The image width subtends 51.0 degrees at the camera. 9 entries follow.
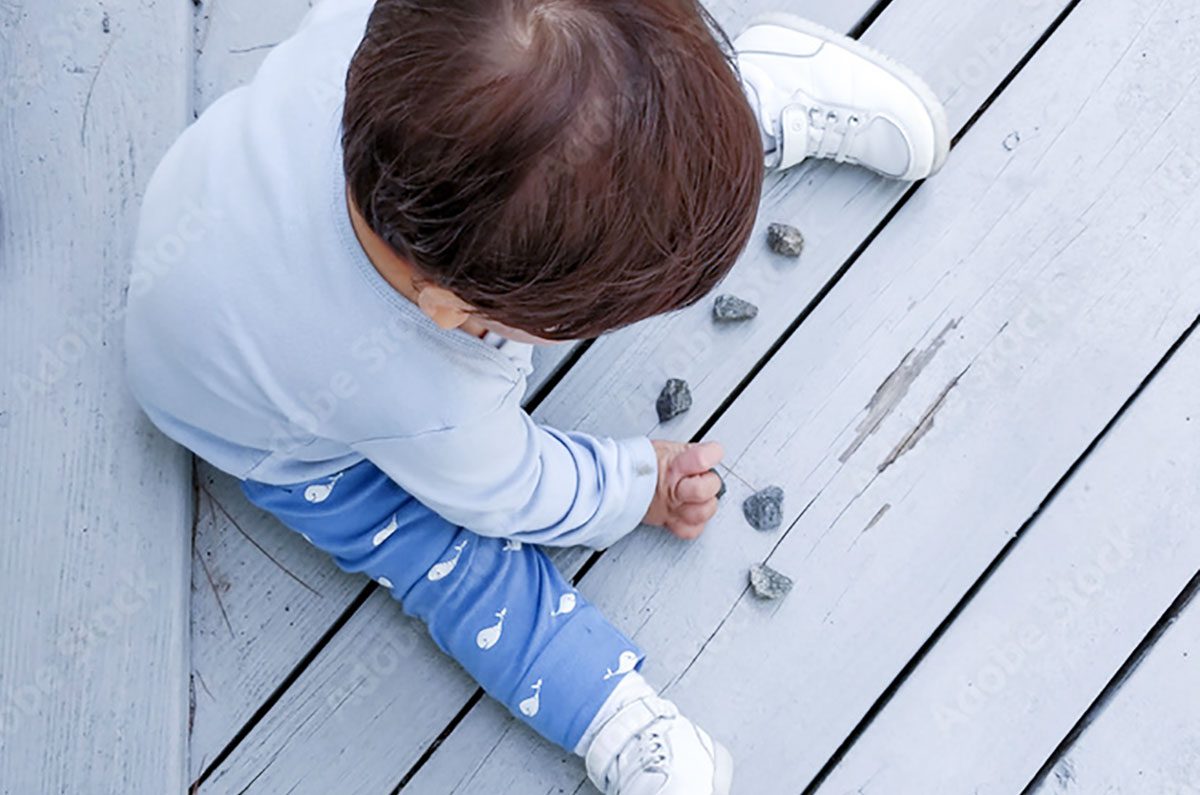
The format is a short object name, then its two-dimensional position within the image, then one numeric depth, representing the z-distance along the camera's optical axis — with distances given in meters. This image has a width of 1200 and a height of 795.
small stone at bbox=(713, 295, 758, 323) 1.08
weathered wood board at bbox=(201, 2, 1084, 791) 1.03
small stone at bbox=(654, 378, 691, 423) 1.07
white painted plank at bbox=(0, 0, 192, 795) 0.97
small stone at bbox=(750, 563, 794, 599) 1.05
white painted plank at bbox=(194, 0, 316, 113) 1.08
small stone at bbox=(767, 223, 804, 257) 1.09
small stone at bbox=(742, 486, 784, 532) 1.06
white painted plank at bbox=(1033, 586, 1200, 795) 1.05
